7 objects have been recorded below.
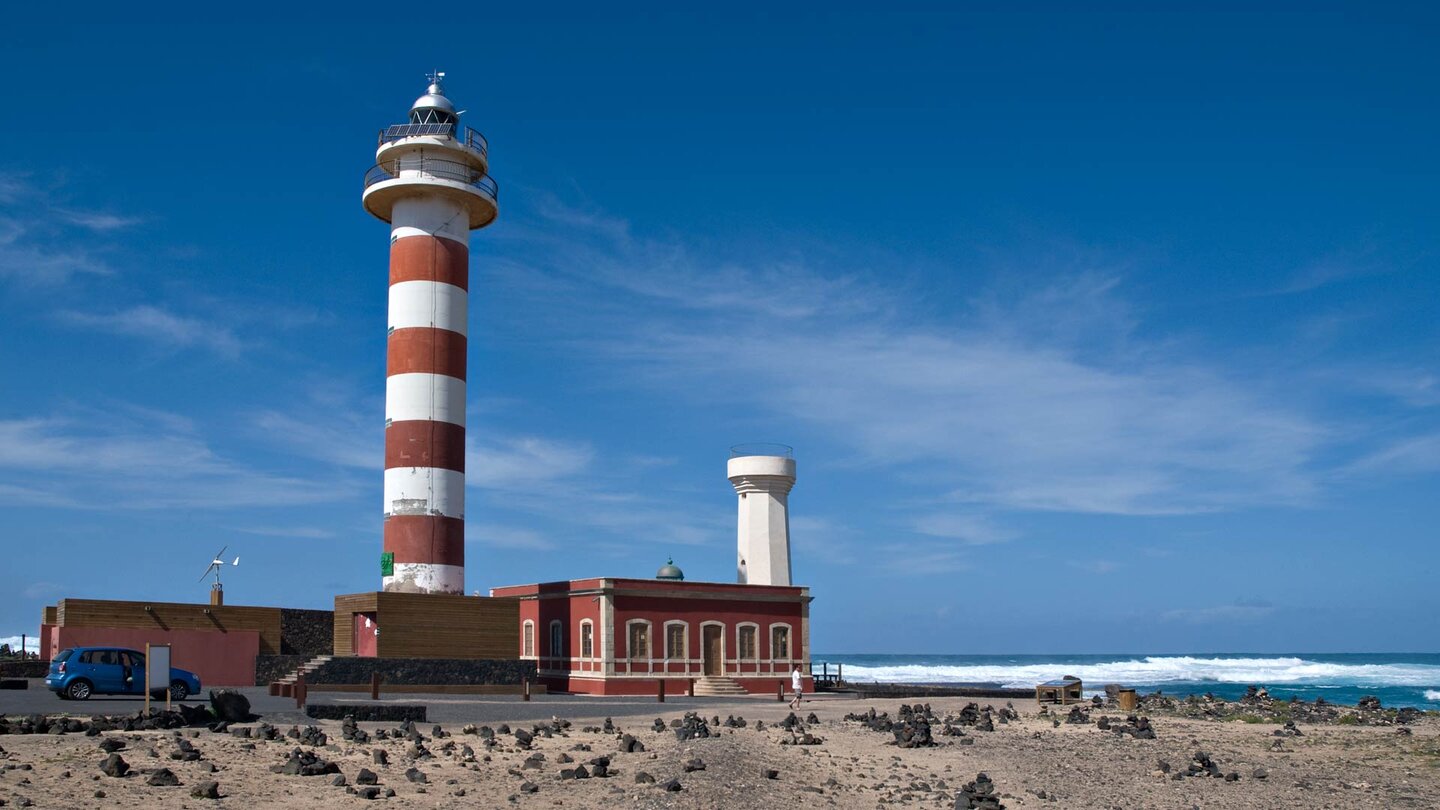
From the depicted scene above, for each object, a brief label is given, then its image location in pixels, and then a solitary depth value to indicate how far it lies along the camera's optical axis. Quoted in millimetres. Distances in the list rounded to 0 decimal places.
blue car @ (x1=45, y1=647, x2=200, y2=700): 26172
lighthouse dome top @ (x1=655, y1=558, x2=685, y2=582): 42594
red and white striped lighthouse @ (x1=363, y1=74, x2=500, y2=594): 34438
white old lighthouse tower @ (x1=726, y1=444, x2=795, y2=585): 44594
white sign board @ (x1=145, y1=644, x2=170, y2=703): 21552
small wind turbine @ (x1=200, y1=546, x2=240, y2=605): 36406
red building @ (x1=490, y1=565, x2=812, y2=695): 38188
